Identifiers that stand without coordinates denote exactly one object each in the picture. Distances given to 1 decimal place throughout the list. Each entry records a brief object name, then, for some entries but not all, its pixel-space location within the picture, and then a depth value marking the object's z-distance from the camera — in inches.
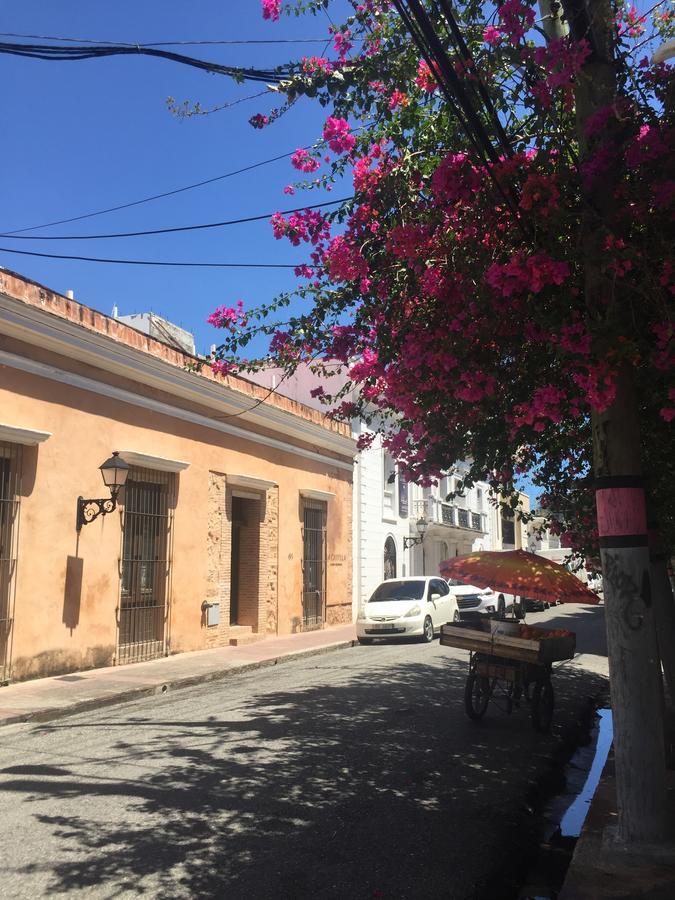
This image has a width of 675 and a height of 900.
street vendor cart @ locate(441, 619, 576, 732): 315.3
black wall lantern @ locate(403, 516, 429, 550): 1105.8
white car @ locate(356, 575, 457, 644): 681.3
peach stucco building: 442.0
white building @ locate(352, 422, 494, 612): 982.4
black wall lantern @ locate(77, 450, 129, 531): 480.4
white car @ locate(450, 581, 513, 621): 925.2
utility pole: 162.7
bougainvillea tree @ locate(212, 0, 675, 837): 169.6
